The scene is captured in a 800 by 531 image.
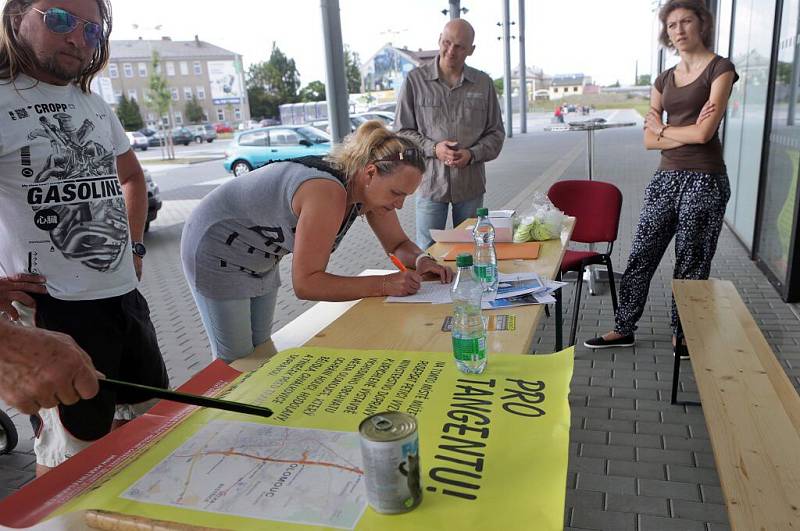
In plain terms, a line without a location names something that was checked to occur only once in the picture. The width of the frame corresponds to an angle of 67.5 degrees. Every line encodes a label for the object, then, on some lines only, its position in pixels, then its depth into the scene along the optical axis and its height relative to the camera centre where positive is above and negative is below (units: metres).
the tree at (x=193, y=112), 52.34 +0.31
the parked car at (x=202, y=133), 35.72 -1.10
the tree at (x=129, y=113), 43.22 +0.42
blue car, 13.26 -0.75
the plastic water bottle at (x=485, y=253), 2.20 -0.63
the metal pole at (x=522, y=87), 22.55 +0.30
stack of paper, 1.99 -0.66
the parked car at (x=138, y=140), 31.23 -1.09
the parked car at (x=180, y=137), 34.47 -1.15
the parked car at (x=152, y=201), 7.74 -1.06
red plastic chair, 3.83 -0.74
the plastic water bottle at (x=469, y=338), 1.36 -0.53
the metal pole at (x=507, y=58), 19.75 +1.26
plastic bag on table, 2.91 -0.62
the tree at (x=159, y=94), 24.50 +0.91
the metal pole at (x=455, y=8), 12.37 +1.82
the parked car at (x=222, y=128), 44.03 -1.03
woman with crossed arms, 2.90 -0.34
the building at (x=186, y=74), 54.22 +3.82
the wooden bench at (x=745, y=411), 1.43 -0.98
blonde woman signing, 1.88 -0.37
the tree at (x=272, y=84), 49.50 +2.16
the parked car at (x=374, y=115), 18.97 -0.35
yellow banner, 0.92 -0.60
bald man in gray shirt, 3.72 -0.13
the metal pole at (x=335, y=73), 4.18 +0.24
